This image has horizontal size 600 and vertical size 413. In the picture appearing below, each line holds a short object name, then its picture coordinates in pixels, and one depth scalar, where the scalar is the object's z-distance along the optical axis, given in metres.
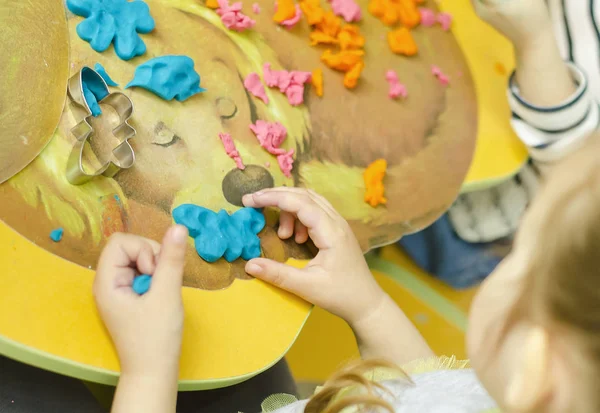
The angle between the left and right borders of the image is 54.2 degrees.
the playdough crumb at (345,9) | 0.74
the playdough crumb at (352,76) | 0.70
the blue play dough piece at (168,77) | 0.54
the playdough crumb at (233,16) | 0.63
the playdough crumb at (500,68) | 0.86
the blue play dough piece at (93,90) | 0.51
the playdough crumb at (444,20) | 0.83
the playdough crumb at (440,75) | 0.78
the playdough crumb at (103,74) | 0.52
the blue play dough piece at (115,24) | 0.53
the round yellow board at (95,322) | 0.43
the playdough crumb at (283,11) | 0.68
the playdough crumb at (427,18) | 0.82
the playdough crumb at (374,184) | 0.67
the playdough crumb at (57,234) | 0.46
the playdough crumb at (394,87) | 0.73
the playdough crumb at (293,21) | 0.68
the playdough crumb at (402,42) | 0.76
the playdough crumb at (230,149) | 0.58
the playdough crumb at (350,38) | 0.72
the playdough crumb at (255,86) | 0.63
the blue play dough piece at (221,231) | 0.53
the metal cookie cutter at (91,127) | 0.48
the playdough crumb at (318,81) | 0.68
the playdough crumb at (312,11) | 0.70
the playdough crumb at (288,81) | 0.65
